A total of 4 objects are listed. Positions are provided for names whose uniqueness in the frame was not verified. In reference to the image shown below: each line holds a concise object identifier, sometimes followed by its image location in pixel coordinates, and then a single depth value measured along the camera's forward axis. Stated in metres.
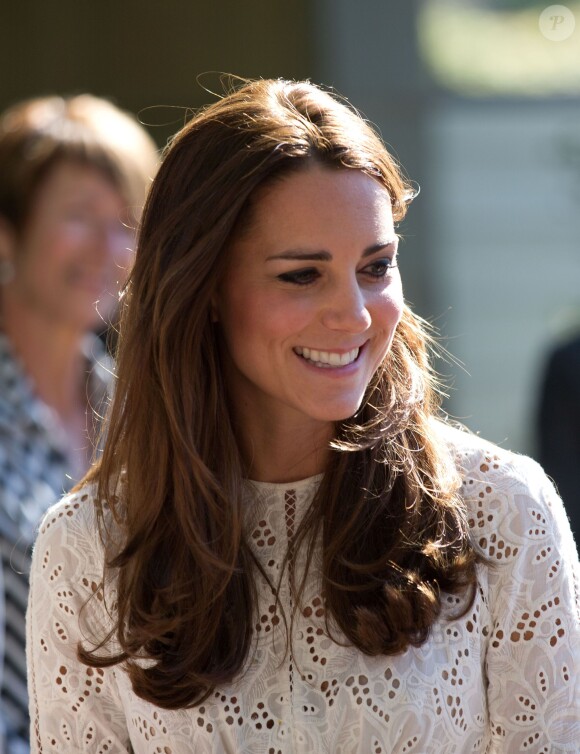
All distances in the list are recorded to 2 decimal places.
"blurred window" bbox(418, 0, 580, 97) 11.45
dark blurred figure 7.38
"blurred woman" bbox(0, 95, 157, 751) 7.11
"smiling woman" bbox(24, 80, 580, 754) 4.20
